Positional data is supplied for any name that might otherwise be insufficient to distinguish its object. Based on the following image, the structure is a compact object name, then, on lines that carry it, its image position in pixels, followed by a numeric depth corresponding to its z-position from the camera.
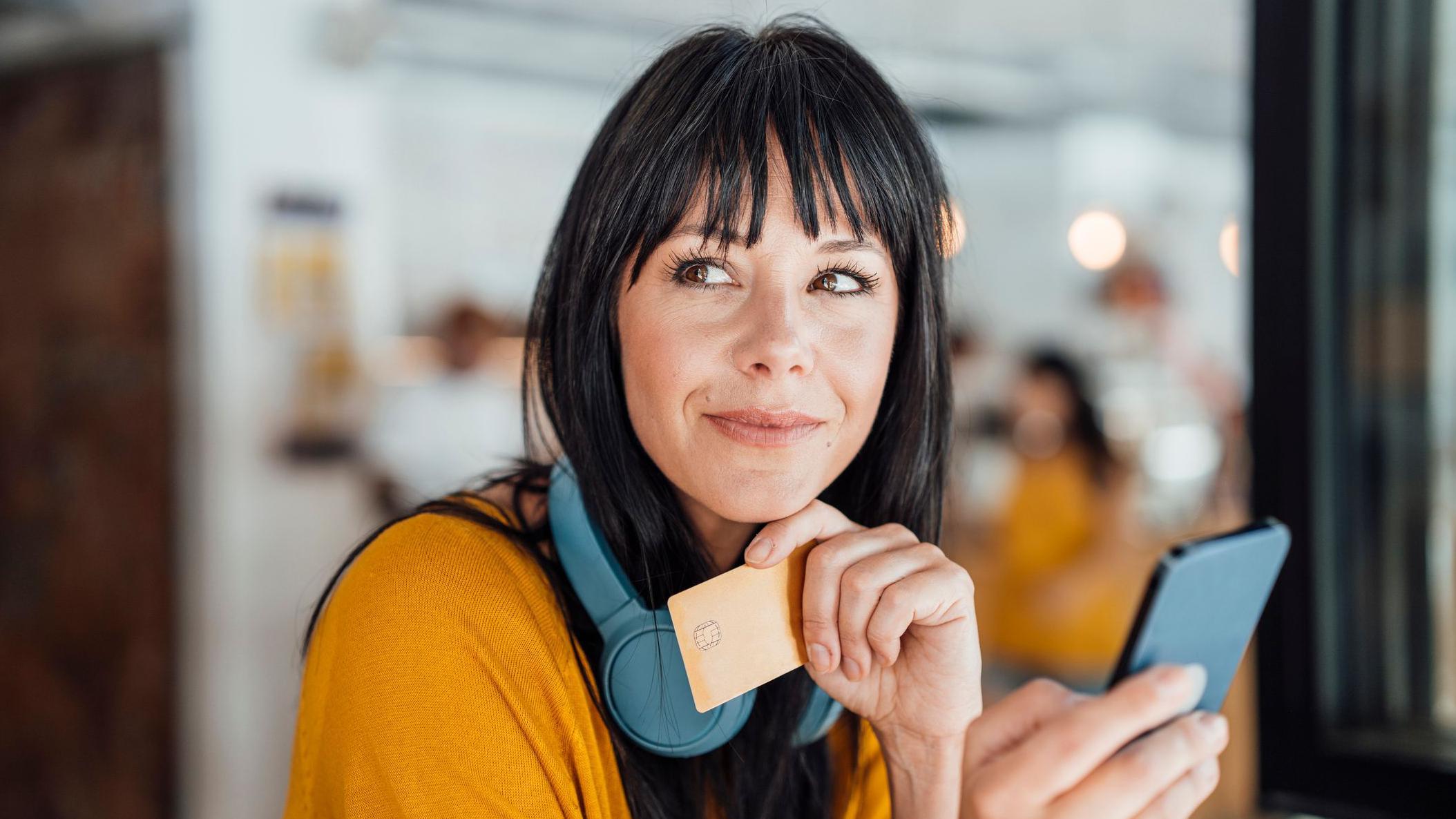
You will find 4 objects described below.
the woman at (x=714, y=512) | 0.90
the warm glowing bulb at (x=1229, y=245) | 6.37
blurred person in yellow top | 3.32
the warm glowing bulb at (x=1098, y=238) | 5.84
